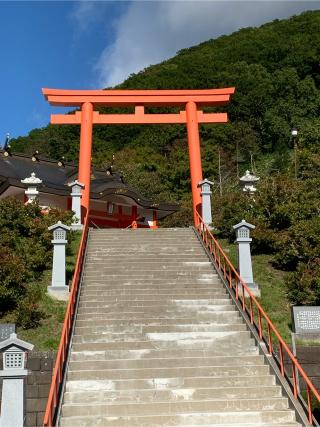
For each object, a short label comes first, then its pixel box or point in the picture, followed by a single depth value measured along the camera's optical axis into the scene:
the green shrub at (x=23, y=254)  10.22
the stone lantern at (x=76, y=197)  17.16
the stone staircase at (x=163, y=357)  7.43
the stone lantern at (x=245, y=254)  11.55
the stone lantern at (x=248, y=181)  19.20
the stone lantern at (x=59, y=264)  11.22
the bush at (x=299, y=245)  12.82
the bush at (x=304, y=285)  11.06
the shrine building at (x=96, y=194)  21.50
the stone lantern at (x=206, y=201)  17.23
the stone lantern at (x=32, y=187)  17.67
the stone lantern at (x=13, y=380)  6.66
